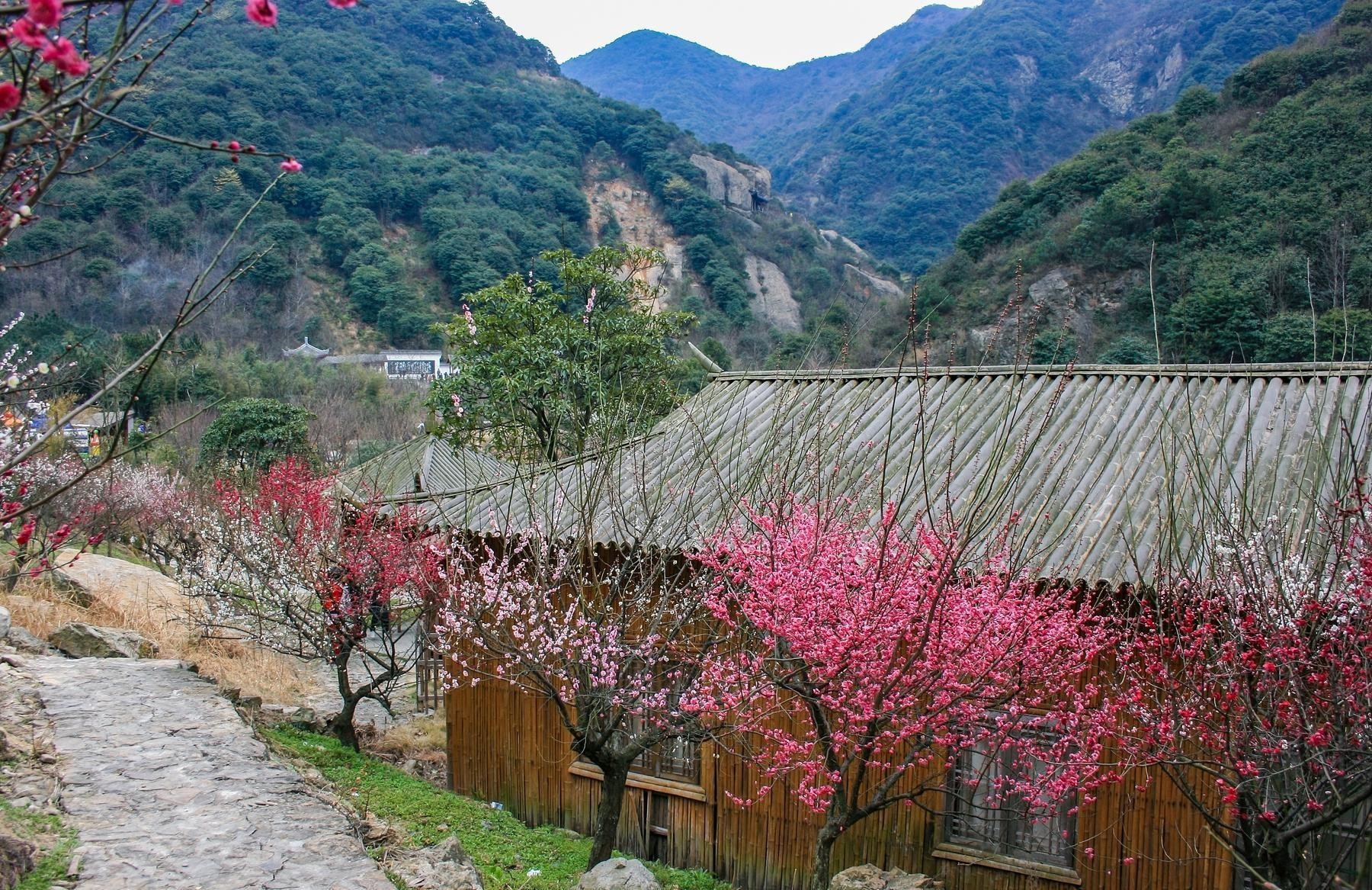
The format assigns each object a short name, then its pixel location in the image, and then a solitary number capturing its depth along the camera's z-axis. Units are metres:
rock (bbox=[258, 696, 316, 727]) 10.59
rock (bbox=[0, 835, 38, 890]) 4.32
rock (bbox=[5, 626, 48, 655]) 9.36
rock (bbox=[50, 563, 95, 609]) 12.84
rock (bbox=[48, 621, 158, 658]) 9.73
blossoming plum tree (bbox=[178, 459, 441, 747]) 10.21
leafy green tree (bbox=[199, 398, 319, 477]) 22.38
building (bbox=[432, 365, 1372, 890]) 6.49
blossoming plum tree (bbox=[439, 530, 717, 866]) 7.19
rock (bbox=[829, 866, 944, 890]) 6.73
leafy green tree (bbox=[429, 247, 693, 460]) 15.00
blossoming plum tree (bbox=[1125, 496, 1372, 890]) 4.27
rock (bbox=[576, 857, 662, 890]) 6.57
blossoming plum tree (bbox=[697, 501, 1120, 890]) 5.29
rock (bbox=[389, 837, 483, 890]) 5.69
